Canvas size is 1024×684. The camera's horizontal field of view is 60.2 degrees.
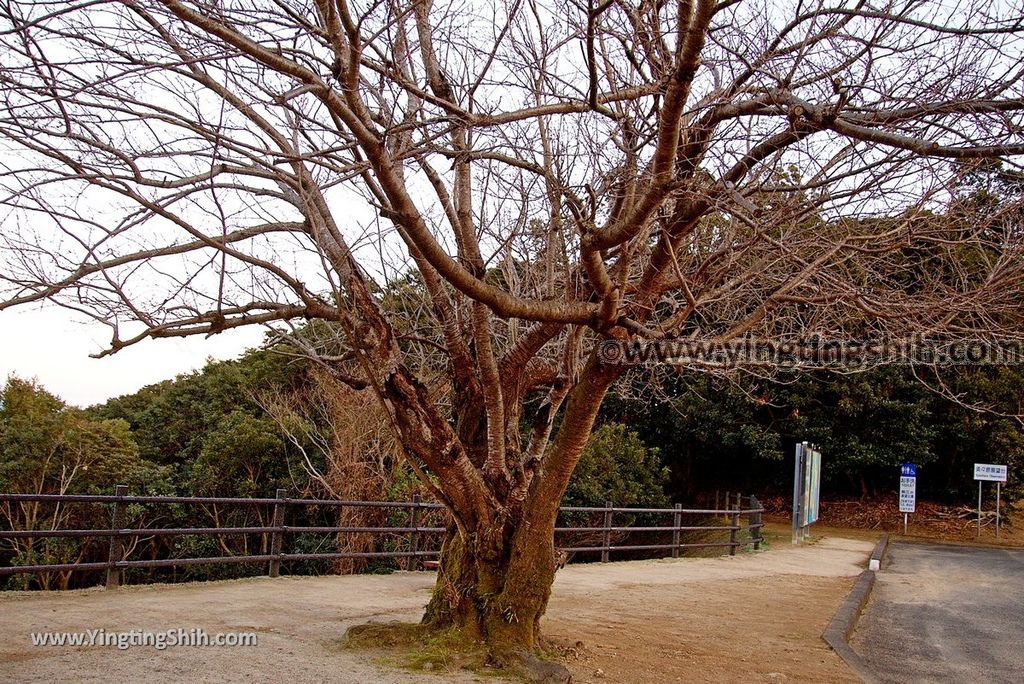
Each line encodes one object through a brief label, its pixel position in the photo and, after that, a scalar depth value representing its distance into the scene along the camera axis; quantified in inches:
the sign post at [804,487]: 791.1
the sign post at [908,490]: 959.0
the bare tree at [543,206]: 191.0
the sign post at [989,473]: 927.7
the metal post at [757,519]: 743.1
